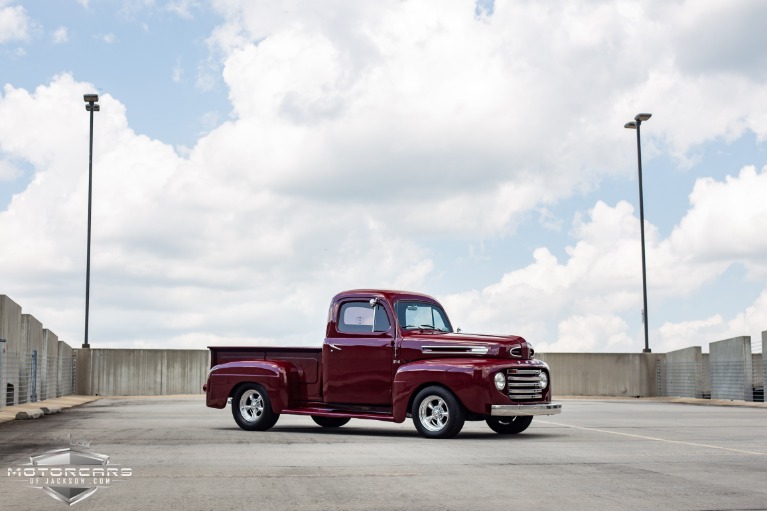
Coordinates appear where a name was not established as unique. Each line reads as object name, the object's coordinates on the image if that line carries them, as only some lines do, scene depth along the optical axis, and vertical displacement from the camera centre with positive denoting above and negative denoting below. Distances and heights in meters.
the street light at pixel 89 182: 40.66 +7.18
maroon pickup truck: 16.50 -0.06
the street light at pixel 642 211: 43.62 +6.46
